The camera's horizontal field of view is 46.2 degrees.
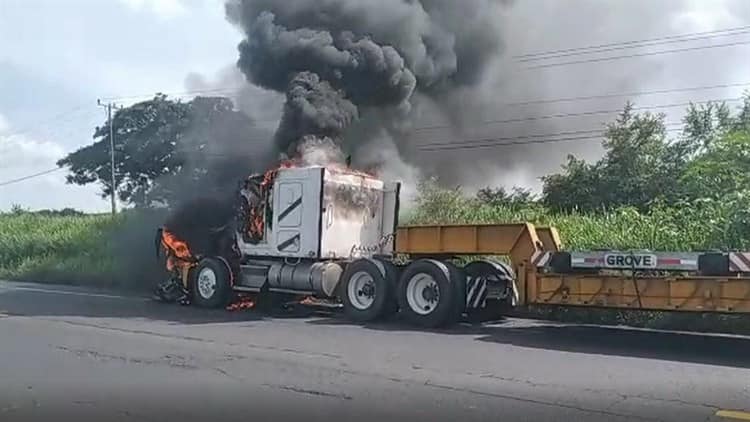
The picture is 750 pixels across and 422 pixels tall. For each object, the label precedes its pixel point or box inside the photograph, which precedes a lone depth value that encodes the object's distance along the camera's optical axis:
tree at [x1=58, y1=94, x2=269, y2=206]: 21.14
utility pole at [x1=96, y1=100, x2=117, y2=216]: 42.16
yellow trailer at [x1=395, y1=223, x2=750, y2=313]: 10.29
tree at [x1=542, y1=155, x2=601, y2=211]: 29.73
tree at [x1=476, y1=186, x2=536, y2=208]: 27.08
